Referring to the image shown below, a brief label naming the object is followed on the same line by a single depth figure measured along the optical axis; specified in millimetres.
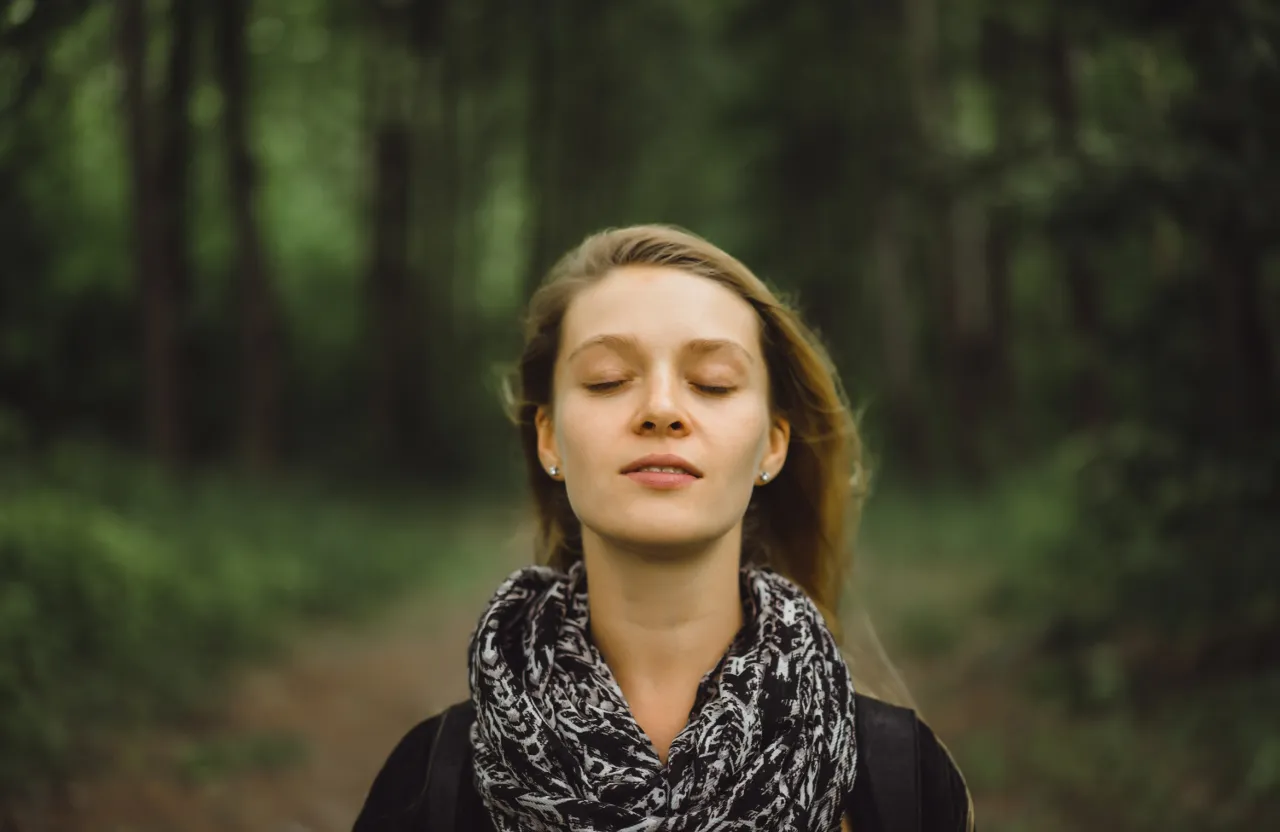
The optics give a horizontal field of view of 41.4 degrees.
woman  940
